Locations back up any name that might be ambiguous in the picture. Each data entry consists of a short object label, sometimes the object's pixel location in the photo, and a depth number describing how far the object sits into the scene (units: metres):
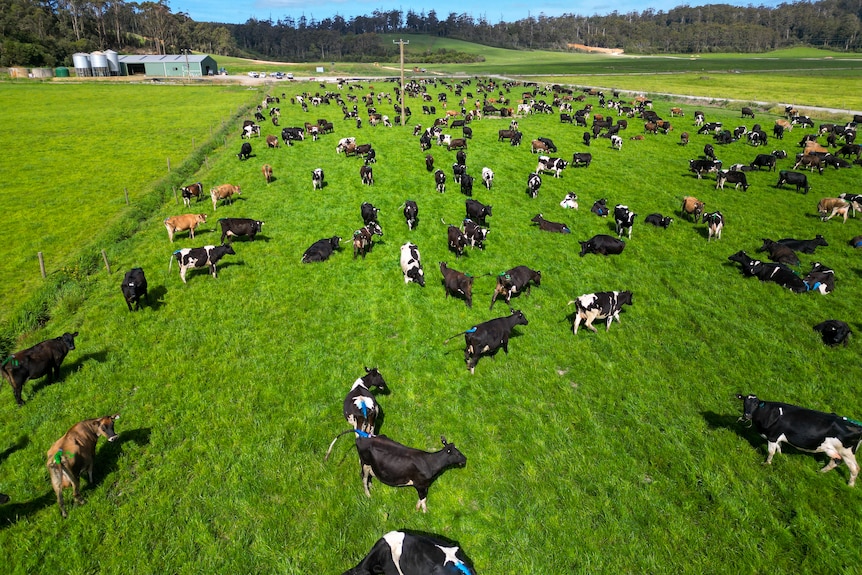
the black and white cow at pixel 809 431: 9.05
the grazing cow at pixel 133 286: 14.79
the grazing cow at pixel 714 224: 21.09
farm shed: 110.19
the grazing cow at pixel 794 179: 27.55
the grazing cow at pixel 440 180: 27.08
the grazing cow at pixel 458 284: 15.57
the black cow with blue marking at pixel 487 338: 12.41
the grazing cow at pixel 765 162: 31.88
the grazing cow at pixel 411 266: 17.11
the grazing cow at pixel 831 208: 23.37
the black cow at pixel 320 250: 18.72
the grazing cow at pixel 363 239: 18.97
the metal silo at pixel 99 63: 105.50
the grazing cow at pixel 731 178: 28.12
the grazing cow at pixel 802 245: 19.84
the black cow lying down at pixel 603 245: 19.67
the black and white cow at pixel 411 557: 6.68
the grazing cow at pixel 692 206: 23.48
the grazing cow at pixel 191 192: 25.09
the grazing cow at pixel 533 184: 27.17
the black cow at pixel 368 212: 21.89
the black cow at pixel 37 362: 10.88
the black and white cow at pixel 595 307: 14.22
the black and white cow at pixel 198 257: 16.95
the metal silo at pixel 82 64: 103.65
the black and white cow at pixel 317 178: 27.33
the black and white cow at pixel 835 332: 13.42
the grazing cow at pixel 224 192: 24.47
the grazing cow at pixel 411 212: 21.87
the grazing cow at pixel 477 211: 22.31
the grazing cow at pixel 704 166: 30.33
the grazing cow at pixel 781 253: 18.67
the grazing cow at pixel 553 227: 22.16
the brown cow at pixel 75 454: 8.05
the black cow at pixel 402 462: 8.48
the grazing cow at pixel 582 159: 33.97
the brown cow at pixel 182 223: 20.53
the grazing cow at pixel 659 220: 22.66
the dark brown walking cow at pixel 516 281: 15.30
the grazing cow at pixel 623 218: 21.70
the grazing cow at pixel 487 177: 28.02
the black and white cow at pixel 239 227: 19.86
